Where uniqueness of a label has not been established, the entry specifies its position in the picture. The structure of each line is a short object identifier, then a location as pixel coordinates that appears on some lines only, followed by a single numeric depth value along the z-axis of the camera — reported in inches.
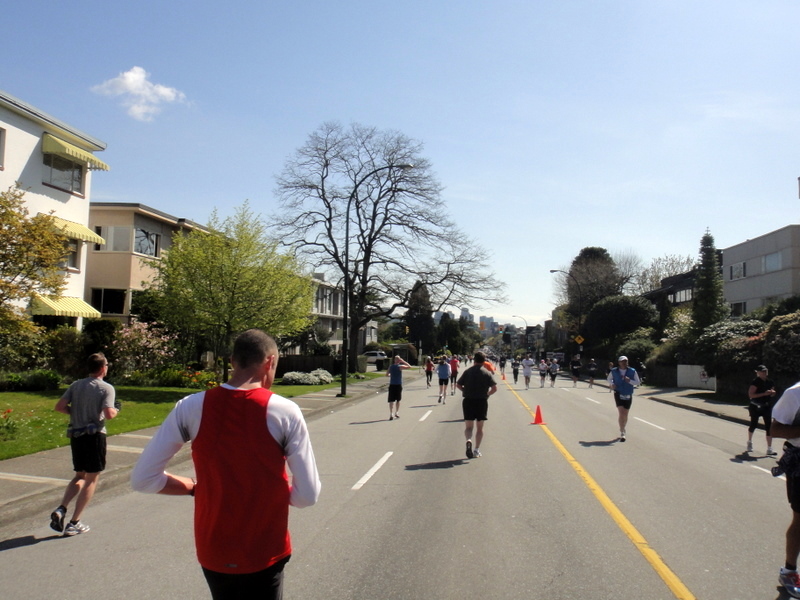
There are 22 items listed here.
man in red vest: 114.5
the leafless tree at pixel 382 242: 1663.4
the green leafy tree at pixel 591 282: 2807.6
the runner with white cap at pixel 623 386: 540.1
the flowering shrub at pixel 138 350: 983.0
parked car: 2899.6
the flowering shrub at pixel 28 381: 766.5
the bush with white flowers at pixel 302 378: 1242.0
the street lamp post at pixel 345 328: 1036.2
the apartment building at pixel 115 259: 1316.4
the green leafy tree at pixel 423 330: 3778.5
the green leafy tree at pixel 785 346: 879.1
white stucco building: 897.5
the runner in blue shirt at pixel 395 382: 708.0
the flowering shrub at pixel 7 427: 453.5
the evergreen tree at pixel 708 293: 1416.1
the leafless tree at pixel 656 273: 2861.7
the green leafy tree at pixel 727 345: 1048.8
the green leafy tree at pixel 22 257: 456.4
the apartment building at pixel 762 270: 1318.9
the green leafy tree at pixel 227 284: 848.3
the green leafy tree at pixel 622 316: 2151.8
